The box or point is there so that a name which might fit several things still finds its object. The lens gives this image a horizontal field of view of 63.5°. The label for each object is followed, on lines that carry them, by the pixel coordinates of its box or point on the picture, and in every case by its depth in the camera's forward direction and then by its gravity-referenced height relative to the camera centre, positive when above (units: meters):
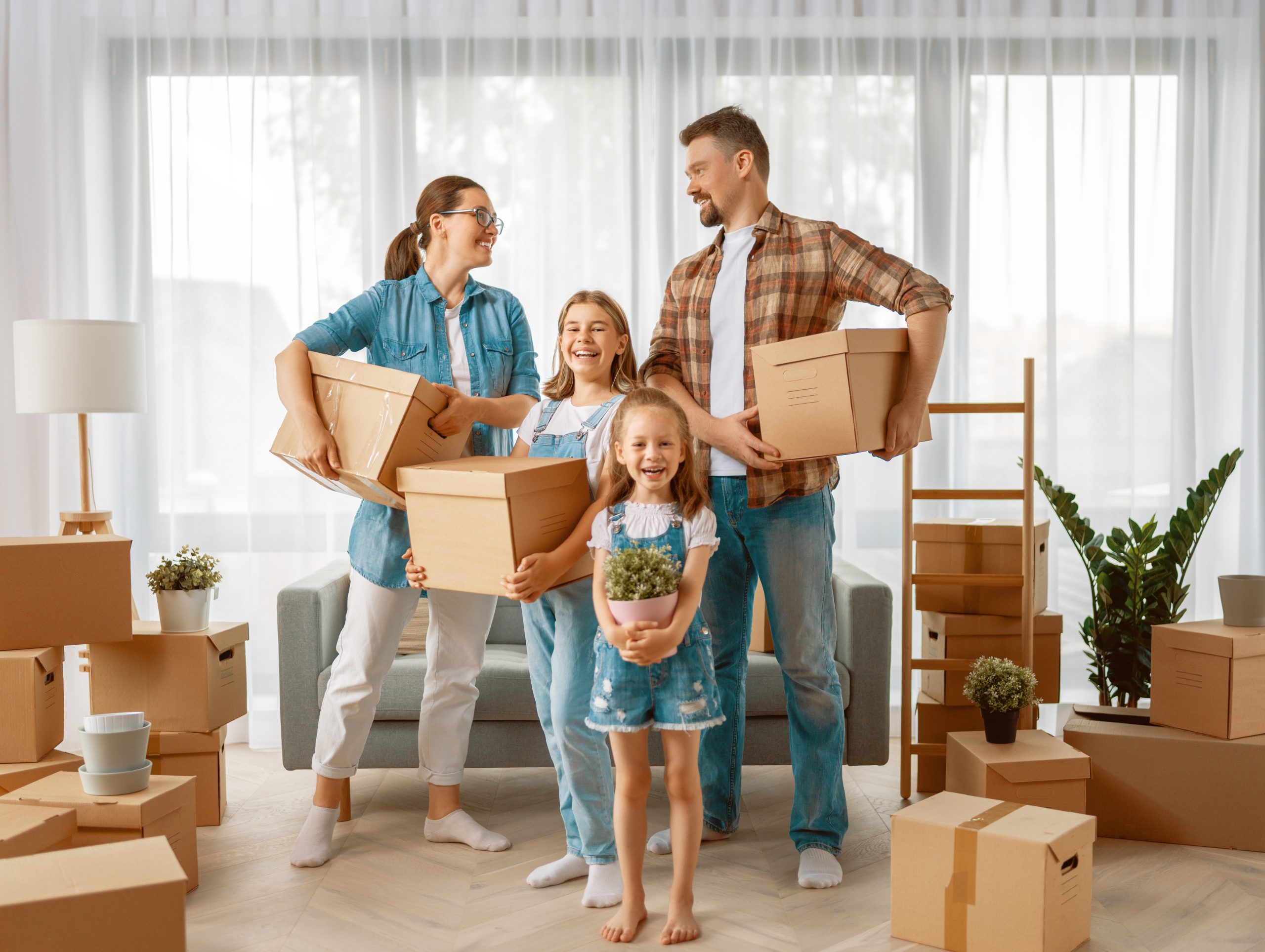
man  2.19 +0.05
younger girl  1.94 -0.46
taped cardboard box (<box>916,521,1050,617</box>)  2.79 -0.33
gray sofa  2.68 -0.69
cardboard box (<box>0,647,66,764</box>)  2.26 -0.58
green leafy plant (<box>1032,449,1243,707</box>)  2.74 -0.39
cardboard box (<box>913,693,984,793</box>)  2.82 -0.81
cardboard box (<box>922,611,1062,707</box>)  2.82 -0.57
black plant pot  2.45 -0.69
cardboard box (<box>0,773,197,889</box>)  2.02 -0.74
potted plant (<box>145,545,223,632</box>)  2.59 -0.38
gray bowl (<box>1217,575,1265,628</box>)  2.52 -0.41
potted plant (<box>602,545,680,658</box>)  1.85 -0.27
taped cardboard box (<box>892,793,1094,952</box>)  1.85 -0.82
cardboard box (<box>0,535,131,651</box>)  2.30 -0.34
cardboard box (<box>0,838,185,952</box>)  1.49 -0.69
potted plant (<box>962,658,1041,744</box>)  2.44 -0.62
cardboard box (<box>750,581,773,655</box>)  2.96 -0.56
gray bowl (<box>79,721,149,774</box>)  2.07 -0.63
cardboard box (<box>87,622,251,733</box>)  2.55 -0.60
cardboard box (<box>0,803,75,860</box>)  1.79 -0.70
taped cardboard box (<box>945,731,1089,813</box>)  2.33 -0.78
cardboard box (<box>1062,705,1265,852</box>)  2.42 -0.84
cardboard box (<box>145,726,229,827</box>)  2.57 -0.82
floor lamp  2.88 +0.20
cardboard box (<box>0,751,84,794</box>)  2.22 -0.73
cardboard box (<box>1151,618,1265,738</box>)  2.43 -0.59
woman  2.29 +0.16
